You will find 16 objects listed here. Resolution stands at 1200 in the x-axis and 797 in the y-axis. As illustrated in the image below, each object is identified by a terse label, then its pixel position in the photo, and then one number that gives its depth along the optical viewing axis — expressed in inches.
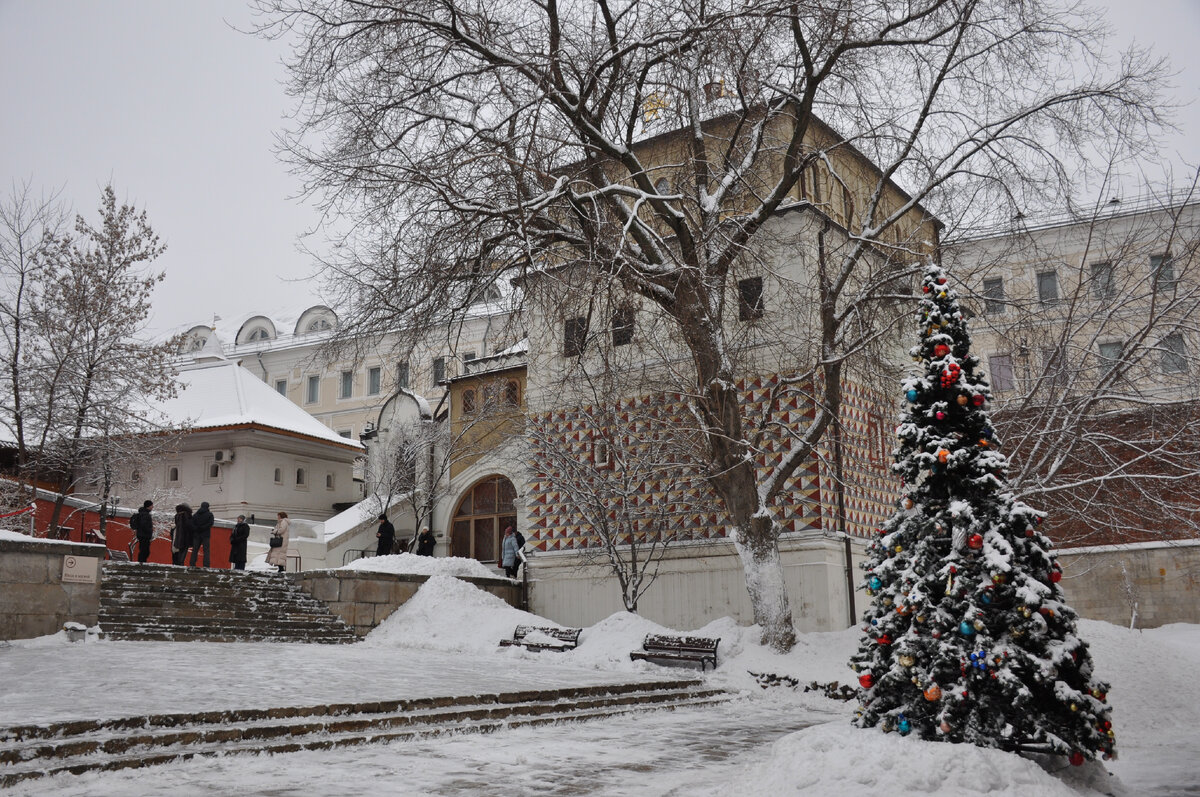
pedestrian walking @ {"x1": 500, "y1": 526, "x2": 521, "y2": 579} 853.2
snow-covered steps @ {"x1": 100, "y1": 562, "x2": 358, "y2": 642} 572.7
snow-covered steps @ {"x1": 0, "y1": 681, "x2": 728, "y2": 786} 267.4
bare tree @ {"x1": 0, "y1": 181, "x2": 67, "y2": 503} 892.0
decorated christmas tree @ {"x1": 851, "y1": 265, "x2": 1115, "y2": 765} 273.7
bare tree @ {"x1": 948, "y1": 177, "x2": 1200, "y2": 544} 498.0
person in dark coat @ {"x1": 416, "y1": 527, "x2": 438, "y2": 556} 944.9
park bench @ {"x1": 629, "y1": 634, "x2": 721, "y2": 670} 570.3
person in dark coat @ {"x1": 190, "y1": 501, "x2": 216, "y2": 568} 771.4
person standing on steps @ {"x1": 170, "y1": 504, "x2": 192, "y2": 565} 774.5
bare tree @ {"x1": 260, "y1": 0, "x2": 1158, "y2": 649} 503.2
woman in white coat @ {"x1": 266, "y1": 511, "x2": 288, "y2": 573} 818.8
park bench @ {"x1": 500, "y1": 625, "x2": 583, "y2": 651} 624.4
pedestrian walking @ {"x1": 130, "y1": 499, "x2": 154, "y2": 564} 770.8
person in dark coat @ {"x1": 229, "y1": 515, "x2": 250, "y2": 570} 792.3
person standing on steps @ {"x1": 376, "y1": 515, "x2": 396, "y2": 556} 906.7
